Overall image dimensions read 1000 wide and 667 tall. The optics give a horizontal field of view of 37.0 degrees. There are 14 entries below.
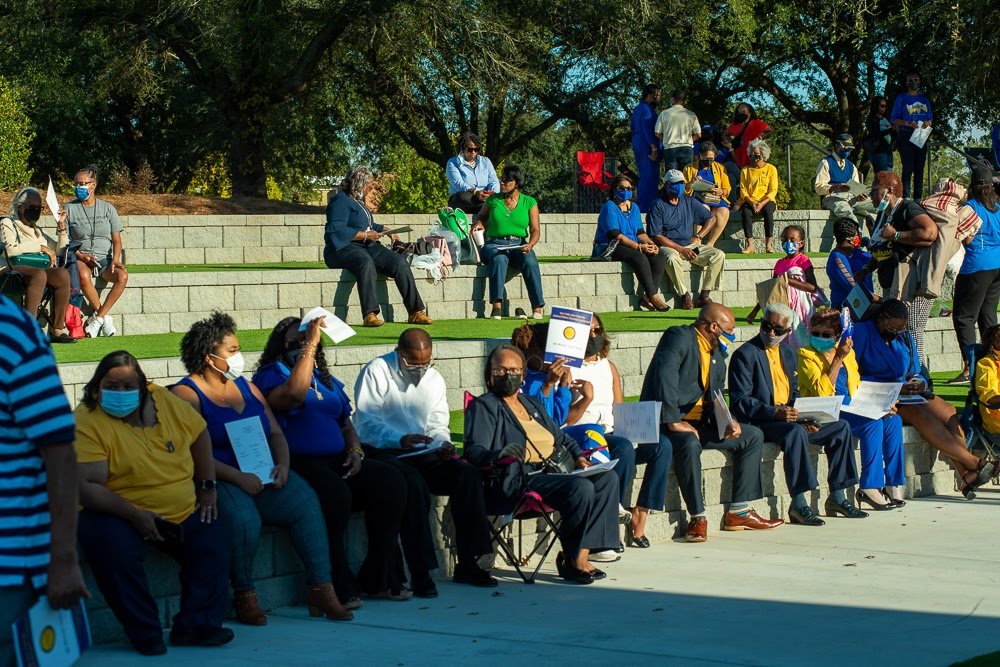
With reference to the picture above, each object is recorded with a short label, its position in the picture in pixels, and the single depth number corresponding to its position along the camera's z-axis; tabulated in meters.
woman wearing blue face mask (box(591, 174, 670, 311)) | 16.75
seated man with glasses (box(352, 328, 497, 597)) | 7.83
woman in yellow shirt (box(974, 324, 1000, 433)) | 11.08
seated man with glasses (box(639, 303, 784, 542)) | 9.54
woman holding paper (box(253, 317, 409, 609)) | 7.58
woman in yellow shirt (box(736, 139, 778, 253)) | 20.30
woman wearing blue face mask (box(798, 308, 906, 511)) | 10.78
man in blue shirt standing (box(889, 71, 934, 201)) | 21.11
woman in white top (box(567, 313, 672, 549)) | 9.20
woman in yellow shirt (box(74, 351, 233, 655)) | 6.33
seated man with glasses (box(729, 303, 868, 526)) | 10.21
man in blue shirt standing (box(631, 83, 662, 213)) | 20.05
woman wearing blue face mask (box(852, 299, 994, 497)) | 11.36
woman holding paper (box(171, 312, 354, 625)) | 7.10
